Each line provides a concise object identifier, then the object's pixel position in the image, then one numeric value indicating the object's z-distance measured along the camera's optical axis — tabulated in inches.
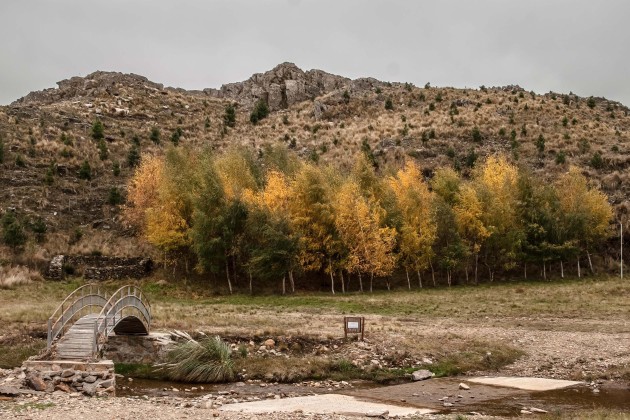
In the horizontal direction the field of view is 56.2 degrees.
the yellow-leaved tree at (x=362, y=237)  2023.9
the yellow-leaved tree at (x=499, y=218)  2182.6
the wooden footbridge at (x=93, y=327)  824.9
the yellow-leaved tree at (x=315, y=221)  2043.6
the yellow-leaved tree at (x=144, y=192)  2257.6
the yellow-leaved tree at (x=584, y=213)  2249.0
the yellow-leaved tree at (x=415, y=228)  2101.4
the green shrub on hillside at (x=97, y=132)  3371.1
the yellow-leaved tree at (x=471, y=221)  2170.3
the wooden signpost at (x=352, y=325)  1095.6
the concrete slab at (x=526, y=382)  834.2
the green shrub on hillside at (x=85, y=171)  2824.8
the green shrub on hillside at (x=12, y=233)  2137.1
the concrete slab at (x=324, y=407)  688.4
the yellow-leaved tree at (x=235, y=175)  2076.3
